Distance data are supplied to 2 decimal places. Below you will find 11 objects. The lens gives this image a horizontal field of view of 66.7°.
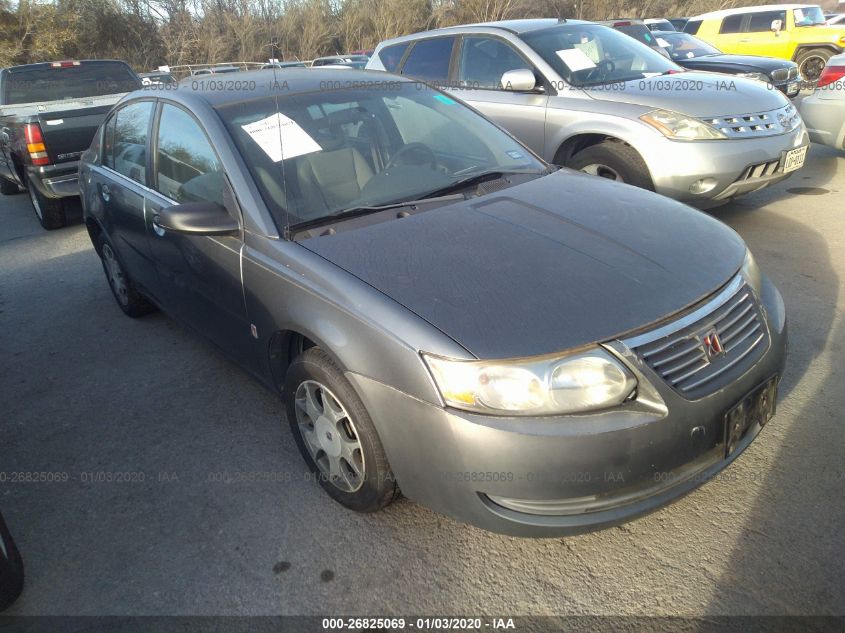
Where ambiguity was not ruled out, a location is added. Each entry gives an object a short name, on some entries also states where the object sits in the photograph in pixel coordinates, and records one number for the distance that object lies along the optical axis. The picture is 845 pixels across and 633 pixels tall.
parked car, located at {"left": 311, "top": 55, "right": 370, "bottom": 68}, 14.64
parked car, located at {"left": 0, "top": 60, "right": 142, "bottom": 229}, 6.95
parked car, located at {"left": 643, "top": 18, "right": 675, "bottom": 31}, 17.75
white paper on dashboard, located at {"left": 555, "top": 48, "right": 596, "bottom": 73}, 5.64
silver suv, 4.87
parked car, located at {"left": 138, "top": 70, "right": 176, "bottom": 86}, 13.51
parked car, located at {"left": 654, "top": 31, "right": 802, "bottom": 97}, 9.69
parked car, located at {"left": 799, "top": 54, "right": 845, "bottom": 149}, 6.65
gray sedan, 1.96
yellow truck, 14.37
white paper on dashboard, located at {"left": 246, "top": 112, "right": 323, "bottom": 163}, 2.88
